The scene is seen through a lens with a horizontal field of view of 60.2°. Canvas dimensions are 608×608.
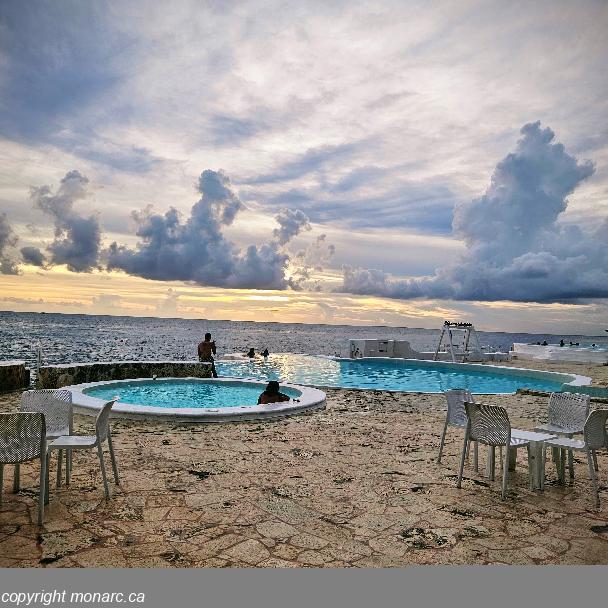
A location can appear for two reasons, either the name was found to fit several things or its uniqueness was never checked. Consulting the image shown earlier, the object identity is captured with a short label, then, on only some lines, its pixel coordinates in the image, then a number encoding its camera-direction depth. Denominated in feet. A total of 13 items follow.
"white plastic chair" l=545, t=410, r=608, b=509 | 17.37
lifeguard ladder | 83.72
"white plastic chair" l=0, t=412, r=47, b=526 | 13.94
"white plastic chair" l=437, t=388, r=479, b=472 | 20.70
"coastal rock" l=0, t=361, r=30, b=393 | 38.42
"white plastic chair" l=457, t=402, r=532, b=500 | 17.56
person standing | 52.49
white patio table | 18.17
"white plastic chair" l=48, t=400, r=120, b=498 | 15.97
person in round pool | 34.81
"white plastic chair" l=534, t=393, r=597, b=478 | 20.21
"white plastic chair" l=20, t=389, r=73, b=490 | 17.81
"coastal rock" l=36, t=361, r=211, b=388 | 42.83
